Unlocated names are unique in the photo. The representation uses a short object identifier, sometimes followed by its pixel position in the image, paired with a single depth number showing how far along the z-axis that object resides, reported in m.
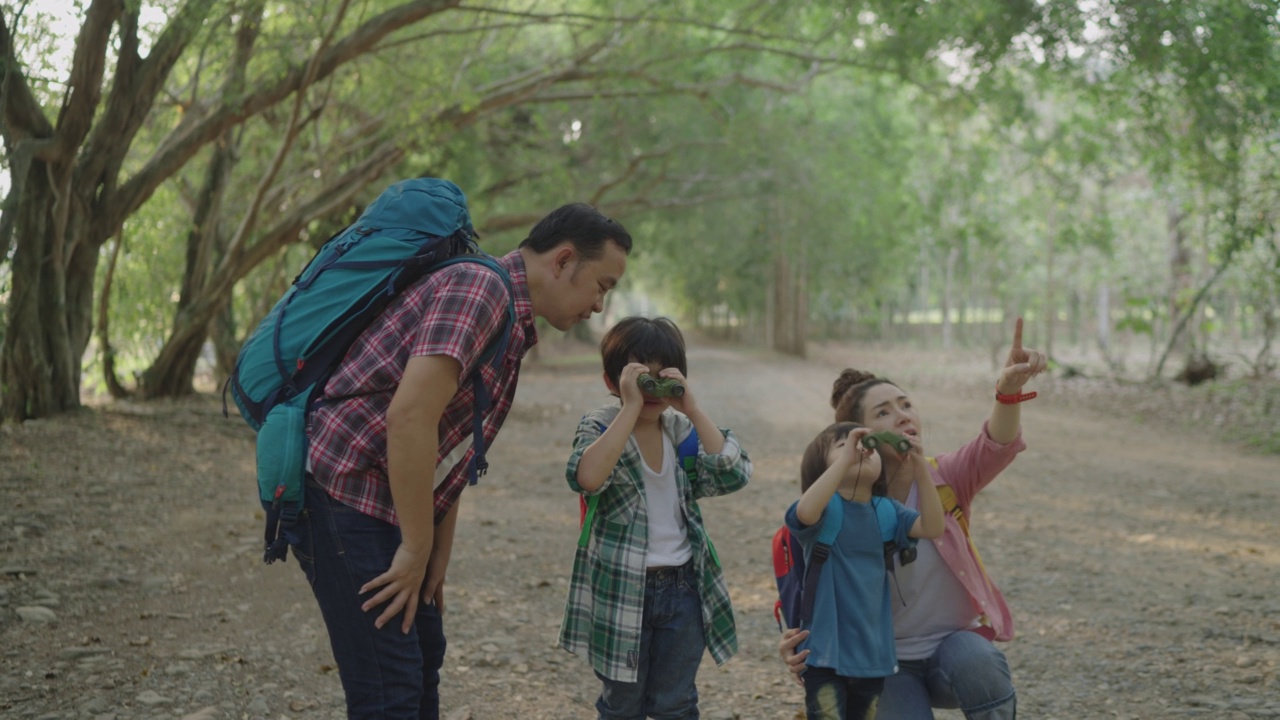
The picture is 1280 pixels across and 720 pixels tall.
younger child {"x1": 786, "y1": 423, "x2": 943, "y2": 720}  3.10
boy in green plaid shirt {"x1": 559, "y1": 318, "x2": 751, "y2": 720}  3.08
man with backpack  2.36
